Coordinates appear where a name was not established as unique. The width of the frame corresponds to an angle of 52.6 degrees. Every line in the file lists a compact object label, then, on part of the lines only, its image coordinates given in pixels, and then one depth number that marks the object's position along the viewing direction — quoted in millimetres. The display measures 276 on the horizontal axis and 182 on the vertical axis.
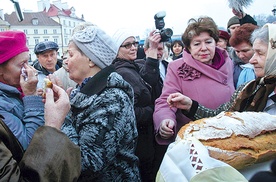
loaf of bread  1052
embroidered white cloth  884
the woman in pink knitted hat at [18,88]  1778
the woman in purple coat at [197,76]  2418
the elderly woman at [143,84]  2811
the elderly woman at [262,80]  1587
